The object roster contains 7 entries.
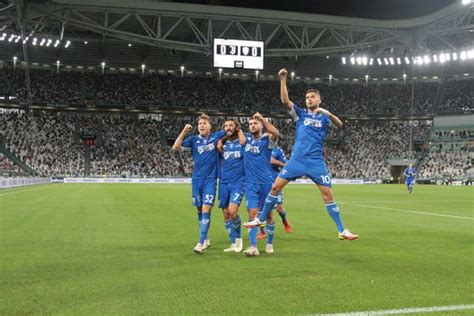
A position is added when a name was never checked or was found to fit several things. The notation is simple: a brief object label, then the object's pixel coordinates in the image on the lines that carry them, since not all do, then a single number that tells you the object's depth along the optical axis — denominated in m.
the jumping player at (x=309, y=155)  8.23
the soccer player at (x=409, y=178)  33.25
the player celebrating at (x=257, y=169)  8.61
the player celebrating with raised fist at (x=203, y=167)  8.68
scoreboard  33.84
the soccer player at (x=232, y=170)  8.66
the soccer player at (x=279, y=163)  11.66
